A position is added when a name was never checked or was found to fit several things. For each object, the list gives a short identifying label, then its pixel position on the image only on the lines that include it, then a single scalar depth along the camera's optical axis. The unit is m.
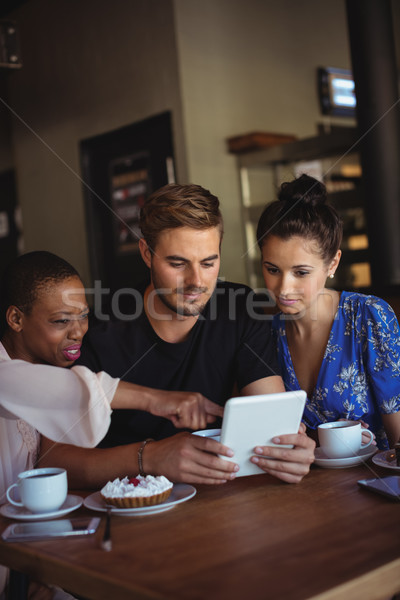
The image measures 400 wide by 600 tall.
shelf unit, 4.69
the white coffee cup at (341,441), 1.54
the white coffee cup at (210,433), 1.50
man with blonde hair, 1.87
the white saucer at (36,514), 1.28
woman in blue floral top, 2.01
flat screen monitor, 5.60
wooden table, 0.94
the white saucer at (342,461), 1.52
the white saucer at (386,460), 1.47
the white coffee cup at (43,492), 1.28
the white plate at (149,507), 1.27
